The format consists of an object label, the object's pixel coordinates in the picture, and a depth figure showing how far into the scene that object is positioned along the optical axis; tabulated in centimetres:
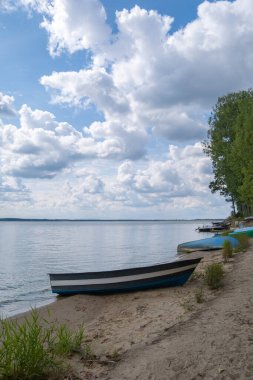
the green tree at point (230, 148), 3669
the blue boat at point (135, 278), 1420
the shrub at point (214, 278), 1238
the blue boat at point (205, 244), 2894
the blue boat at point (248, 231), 3088
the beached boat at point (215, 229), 5673
